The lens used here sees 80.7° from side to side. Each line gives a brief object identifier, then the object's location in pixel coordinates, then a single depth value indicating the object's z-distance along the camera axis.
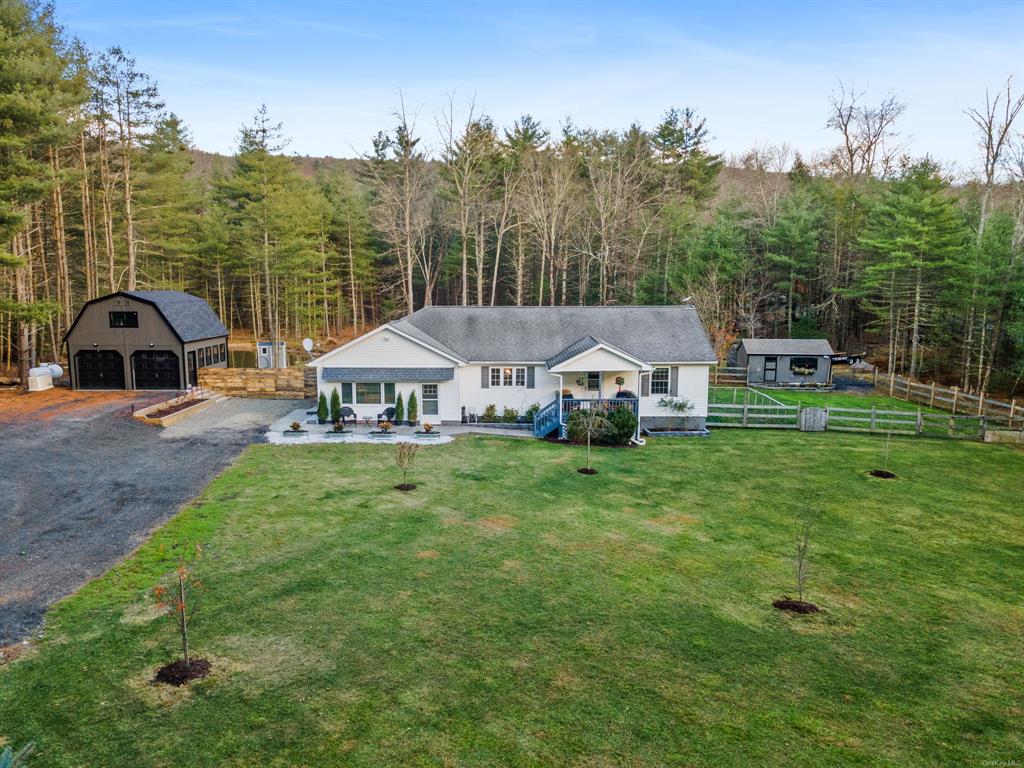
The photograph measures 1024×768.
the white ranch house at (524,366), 22.56
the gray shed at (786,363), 34.75
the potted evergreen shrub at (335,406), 22.66
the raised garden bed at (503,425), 23.34
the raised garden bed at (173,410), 22.14
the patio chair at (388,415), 22.94
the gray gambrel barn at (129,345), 26.84
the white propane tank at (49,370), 26.32
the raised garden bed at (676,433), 23.14
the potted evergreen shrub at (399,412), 22.83
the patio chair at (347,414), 22.94
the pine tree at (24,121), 22.62
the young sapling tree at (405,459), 15.49
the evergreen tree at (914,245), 32.31
